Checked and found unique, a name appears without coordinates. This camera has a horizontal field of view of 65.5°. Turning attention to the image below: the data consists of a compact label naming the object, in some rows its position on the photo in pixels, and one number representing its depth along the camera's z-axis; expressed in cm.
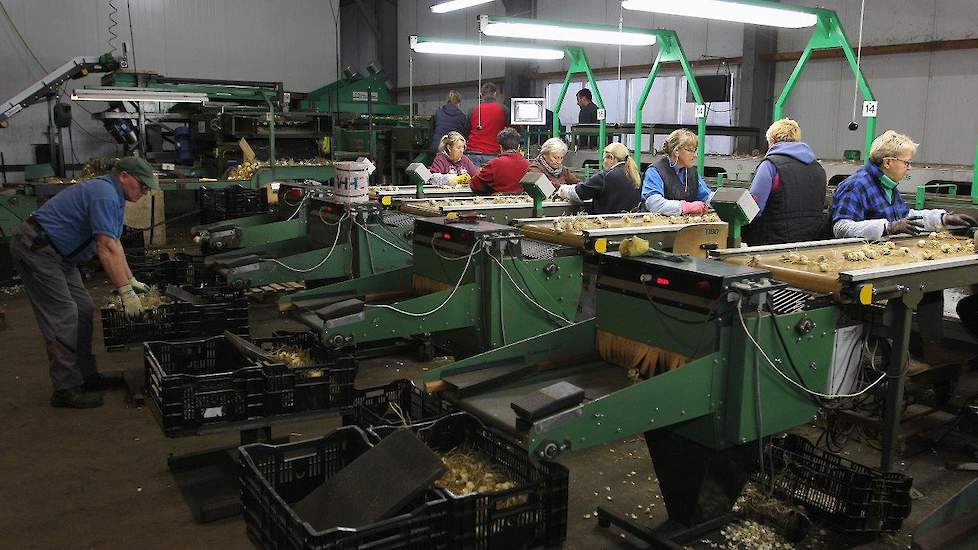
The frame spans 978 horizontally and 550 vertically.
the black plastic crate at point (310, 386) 308
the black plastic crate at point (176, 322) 403
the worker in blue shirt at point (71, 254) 378
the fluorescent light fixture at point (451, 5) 657
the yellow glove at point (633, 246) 275
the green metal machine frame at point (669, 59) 681
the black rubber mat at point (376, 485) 207
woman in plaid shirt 380
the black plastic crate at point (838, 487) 279
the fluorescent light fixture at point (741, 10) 515
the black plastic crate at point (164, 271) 539
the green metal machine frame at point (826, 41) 587
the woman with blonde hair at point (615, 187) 518
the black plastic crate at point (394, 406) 282
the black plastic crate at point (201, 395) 290
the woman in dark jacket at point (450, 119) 974
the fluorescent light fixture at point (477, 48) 737
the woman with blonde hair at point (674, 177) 494
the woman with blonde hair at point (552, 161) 595
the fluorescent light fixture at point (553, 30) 625
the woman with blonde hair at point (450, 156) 744
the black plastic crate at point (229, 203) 795
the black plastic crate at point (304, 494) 191
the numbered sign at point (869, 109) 558
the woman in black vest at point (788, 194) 396
